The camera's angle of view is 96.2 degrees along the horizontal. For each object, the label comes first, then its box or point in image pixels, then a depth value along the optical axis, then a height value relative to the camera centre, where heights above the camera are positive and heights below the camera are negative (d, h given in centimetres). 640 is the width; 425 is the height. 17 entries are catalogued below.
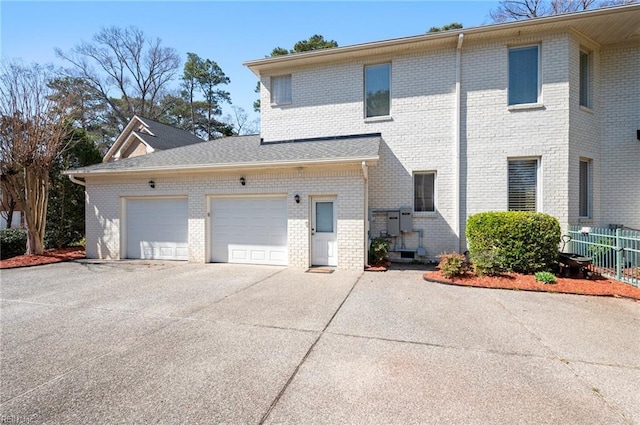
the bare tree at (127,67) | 2631 +1409
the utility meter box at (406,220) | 891 -28
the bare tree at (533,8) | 1475 +1104
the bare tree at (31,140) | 978 +254
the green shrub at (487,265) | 674 -128
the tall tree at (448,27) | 1655 +1068
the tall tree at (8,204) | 1211 +40
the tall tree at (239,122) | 3209 +1015
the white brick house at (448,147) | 809 +191
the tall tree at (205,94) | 2995 +1283
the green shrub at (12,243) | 1065 -112
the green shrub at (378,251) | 823 -115
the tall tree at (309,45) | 1852 +1093
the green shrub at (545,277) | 616 -145
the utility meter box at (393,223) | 898 -37
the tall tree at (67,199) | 1199 +57
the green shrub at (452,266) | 668 -128
